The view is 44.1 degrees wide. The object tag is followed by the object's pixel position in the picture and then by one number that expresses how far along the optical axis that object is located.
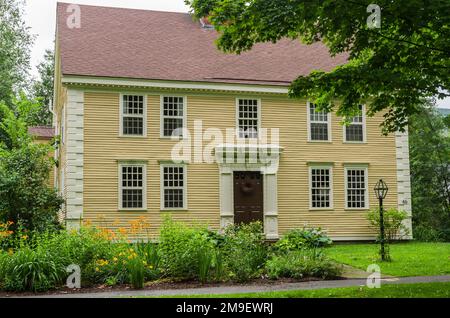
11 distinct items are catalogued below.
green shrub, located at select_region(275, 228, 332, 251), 18.16
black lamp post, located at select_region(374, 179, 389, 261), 16.00
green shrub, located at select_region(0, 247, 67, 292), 11.69
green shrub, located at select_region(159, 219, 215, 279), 12.81
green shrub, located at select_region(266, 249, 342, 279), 13.14
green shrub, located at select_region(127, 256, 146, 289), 11.86
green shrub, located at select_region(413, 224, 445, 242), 26.95
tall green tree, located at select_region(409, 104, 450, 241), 32.62
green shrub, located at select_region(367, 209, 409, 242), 22.86
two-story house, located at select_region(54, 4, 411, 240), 21.31
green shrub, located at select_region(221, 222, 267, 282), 12.75
